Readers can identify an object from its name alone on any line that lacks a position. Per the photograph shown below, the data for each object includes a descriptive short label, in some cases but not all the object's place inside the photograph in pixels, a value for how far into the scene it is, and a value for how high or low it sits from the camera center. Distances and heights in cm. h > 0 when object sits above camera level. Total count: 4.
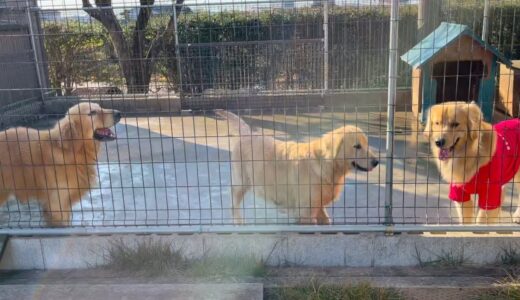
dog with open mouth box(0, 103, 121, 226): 416 -100
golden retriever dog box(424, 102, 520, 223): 373 -99
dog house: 670 -64
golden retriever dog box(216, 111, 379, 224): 382 -107
